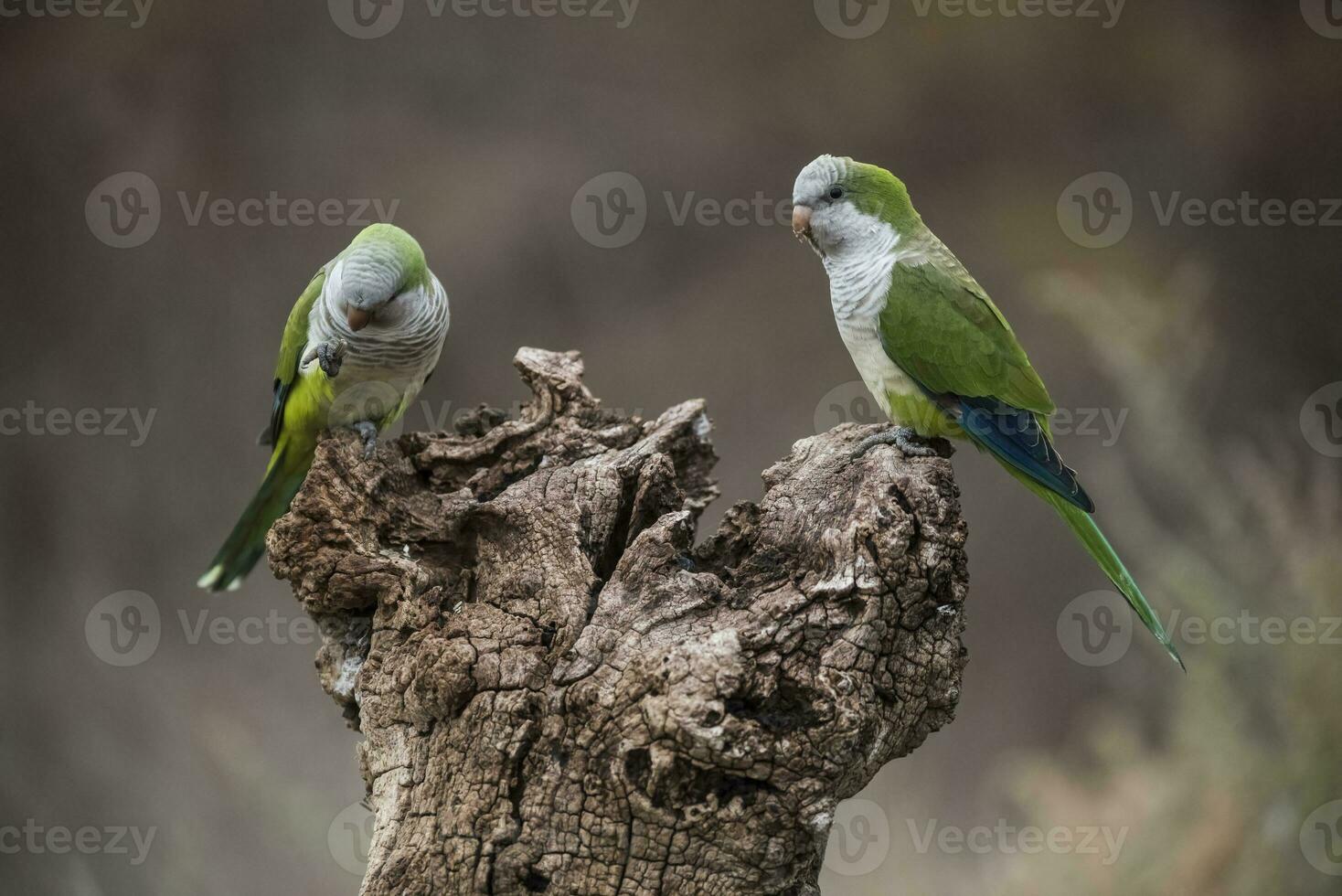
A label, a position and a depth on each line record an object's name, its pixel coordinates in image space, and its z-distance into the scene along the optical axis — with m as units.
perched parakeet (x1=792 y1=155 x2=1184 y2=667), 6.36
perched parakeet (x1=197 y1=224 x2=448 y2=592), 6.51
